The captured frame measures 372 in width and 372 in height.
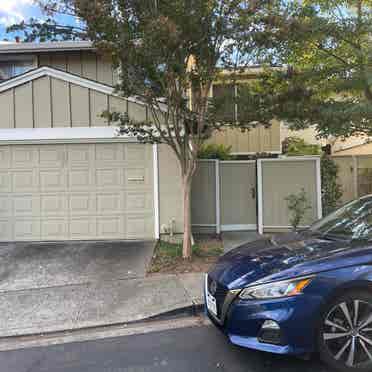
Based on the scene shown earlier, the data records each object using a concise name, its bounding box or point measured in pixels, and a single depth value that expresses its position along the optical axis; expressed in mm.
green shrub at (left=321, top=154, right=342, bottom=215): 8734
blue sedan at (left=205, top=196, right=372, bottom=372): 2852
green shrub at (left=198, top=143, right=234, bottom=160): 10172
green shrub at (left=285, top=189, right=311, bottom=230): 8125
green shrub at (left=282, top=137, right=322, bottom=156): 12656
